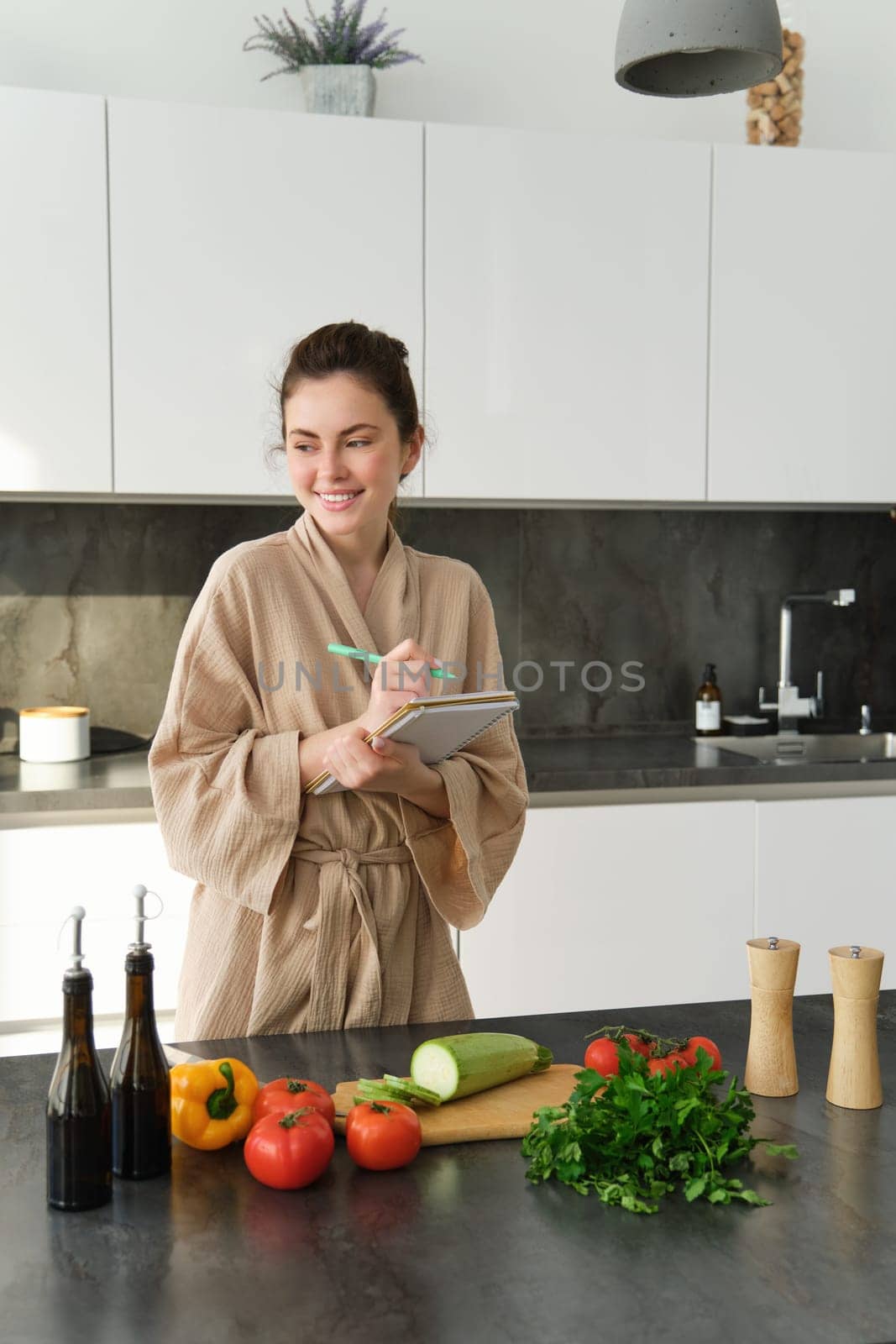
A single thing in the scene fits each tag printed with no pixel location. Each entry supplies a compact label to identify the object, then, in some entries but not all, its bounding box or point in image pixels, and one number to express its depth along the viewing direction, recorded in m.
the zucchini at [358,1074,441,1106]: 1.21
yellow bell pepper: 1.15
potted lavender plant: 2.90
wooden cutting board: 1.20
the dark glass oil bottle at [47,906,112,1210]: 1.04
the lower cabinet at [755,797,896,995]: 2.88
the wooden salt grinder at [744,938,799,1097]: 1.27
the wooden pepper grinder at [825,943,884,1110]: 1.24
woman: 1.60
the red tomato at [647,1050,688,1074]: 1.17
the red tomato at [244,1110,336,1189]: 1.07
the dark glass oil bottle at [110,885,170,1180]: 1.09
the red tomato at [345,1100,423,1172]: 1.11
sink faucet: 3.45
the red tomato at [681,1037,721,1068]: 1.29
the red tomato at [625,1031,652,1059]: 1.28
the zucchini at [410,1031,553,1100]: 1.24
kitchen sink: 3.38
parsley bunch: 1.09
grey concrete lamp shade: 1.42
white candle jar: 2.88
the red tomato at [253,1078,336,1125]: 1.14
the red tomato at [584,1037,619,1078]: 1.27
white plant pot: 2.89
